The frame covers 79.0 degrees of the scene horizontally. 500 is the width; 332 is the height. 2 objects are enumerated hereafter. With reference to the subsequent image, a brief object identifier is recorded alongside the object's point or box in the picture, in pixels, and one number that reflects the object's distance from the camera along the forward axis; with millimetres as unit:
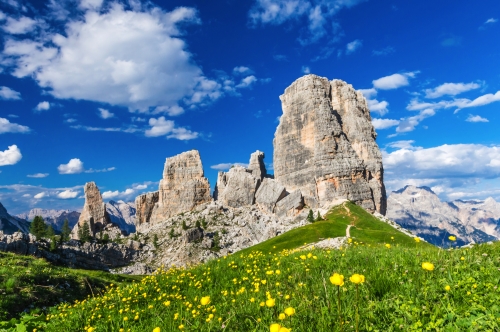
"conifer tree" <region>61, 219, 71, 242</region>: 127812
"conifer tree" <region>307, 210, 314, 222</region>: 110512
